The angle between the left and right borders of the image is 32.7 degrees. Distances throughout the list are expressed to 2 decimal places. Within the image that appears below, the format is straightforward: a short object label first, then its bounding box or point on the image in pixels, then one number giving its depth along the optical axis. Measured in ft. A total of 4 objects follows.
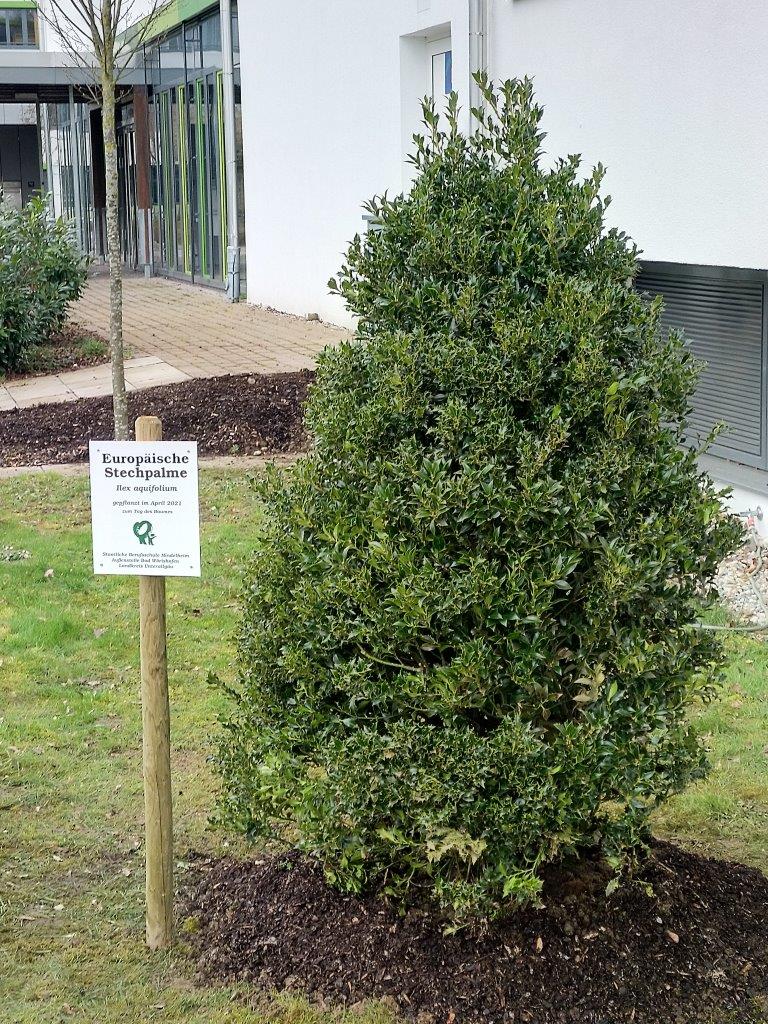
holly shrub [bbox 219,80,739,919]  10.58
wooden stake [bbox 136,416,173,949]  12.63
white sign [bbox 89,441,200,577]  12.29
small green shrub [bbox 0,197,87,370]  48.29
